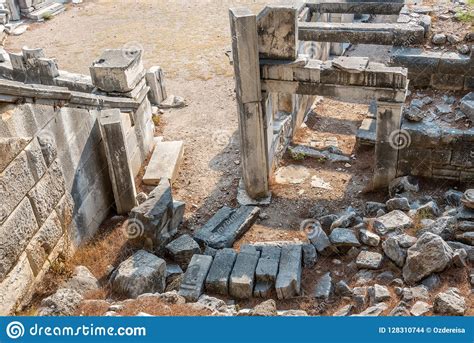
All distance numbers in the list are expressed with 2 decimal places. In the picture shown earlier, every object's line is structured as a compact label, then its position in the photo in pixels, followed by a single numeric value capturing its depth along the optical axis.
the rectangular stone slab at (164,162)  11.05
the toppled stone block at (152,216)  8.73
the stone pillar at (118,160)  9.36
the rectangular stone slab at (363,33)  11.37
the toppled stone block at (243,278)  7.68
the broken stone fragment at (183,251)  8.70
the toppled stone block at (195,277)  7.57
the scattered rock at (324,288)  7.53
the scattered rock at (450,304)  5.90
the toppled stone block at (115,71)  10.71
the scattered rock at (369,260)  7.72
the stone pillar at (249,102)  8.80
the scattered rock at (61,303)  6.31
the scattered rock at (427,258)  6.97
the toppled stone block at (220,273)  7.75
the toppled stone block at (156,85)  13.91
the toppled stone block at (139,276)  7.50
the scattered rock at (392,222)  8.20
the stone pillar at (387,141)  9.11
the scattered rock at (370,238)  8.11
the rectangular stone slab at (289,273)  7.61
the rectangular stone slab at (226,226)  9.07
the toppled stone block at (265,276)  7.72
